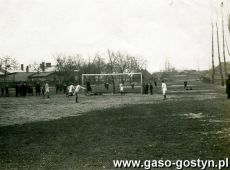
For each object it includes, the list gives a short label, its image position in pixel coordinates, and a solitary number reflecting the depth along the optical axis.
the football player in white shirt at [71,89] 33.13
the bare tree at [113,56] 115.22
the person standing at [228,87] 26.22
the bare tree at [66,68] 84.29
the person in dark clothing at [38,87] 45.33
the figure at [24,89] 43.25
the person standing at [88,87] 43.34
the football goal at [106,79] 72.51
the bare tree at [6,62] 75.97
